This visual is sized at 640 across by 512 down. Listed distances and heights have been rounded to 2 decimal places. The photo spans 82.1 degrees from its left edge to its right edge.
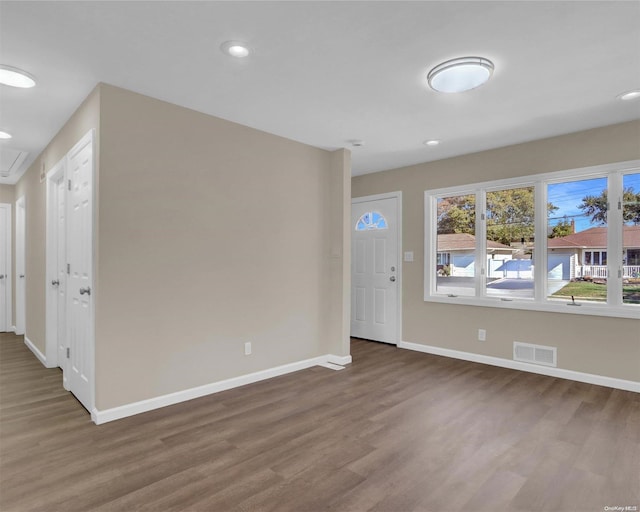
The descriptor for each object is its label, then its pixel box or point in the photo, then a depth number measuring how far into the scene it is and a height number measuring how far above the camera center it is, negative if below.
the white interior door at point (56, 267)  3.65 -0.16
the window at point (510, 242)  4.20 +0.13
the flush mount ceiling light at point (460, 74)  2.45 +1.24
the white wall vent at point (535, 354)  3.93 -1.11
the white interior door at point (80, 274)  2.87 -0.19
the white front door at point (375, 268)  5.33 -0.23
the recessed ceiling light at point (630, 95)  2.88 +1.26
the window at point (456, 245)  4.68 +0.10
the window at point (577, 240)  3.72 +0.13
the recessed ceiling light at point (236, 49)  2.26 +1.28
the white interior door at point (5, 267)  6.12 -0.26
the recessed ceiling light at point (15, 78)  2.54 +1.25
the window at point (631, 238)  3.52 +0.14
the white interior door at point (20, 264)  5.62 -0.20
